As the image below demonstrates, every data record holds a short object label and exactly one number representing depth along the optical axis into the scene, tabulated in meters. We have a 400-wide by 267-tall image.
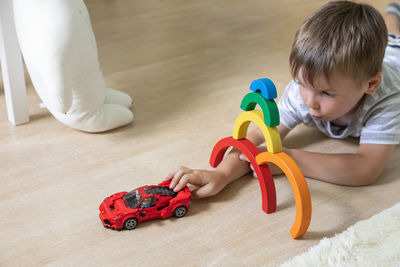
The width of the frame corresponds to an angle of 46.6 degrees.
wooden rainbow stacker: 0.77
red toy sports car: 0.81
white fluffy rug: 0.74
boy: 0.81
